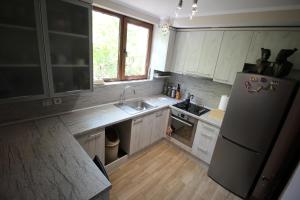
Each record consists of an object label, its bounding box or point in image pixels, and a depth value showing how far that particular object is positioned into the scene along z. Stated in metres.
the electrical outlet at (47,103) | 1.75
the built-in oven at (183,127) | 2.49
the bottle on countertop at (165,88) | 3.36
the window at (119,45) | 2.20
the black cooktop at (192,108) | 2.56
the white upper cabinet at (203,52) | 2.39
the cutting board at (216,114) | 2.38
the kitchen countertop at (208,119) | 2.20
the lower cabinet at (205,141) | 2.27
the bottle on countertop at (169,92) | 3.27
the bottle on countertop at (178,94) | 3.15
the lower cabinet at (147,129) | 2.31
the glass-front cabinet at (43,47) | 1.23
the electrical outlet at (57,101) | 1.82
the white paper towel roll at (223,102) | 2.53
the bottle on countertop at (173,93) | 3.20
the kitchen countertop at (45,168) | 0.87
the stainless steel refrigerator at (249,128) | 1.60
